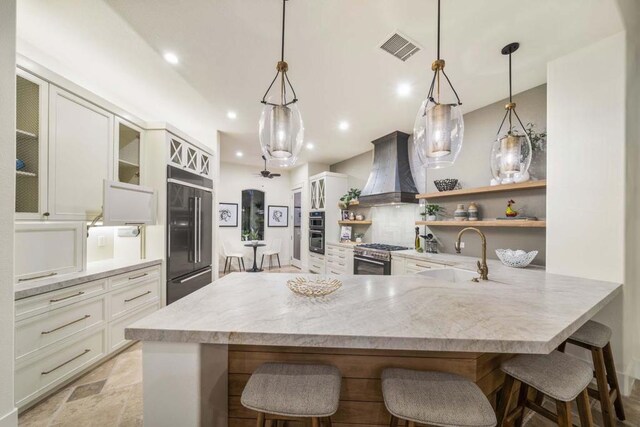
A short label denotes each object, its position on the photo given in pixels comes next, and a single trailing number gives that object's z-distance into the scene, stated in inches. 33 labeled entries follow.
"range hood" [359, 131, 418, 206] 156.9
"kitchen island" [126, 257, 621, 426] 36.9
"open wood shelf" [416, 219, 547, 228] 96.0
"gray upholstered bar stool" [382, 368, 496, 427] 34.1
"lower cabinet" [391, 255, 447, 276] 120.1
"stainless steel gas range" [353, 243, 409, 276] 146.3
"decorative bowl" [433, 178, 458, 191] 134.2
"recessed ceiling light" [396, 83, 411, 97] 105.3
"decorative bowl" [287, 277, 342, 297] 53.4
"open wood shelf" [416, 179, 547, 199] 98.6
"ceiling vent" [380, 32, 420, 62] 76.8
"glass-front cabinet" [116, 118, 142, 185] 107.7
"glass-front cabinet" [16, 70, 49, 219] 72.8
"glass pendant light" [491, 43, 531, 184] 76.9
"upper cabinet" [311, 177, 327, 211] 218.8
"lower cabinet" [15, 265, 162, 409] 65.9
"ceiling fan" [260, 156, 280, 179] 214.5
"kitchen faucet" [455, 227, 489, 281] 72.4
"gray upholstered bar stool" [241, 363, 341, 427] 35.2
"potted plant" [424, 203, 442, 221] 143.0
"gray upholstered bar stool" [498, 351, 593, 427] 42.9
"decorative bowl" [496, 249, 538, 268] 94.7
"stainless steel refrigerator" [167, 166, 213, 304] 116.2
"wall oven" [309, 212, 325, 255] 219.2
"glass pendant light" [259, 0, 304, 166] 60.8
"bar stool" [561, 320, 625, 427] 57.9
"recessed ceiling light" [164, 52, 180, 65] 88.0
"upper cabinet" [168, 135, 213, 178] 120.4
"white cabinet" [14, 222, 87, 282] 67.9
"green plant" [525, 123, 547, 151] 103.9
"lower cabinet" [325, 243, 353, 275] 182.0
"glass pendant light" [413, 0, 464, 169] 59.2
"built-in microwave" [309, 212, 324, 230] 220.0
